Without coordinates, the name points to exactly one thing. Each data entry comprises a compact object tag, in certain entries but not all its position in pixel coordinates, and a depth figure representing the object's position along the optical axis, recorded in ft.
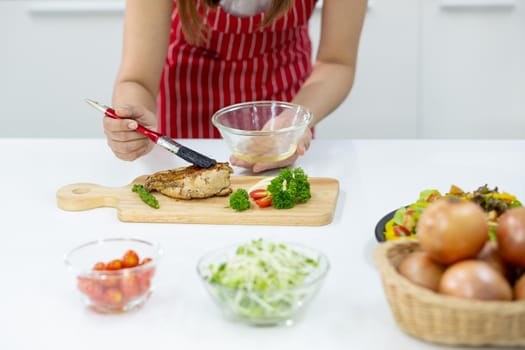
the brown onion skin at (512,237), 3.80
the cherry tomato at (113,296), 4.06
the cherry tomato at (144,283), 4.09
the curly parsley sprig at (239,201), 4.95
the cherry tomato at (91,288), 4.05
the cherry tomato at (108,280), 4.03
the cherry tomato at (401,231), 4.42
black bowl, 4.46
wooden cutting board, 4.92
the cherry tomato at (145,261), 4.17
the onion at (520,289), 3.72
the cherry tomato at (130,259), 4.14
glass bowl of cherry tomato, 4.05
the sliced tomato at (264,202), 5.01
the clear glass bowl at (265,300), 3.89
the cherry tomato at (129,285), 4.06
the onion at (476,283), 3.69
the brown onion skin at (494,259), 3.82
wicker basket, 3.66
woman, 5.90
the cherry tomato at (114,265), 4.12
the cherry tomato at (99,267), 4.12
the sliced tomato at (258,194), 5.06
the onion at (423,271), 3.80
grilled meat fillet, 5.12
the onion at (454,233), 3.77
